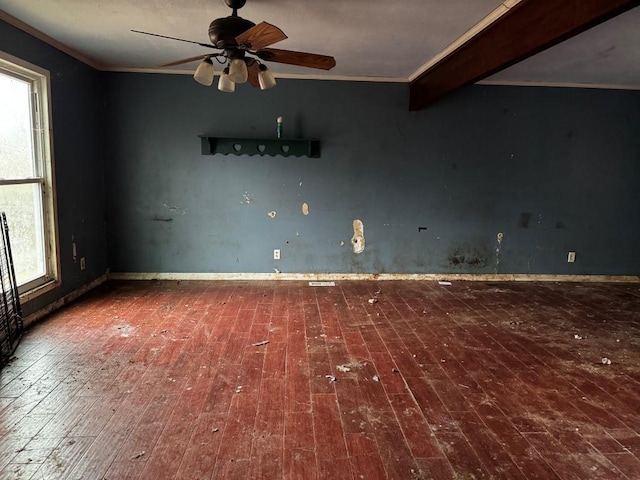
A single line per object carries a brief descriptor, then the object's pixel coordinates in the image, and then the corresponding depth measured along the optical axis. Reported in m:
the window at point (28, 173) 3.40
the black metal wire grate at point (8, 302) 3.05
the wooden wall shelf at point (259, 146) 4.92
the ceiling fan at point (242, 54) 2.41
